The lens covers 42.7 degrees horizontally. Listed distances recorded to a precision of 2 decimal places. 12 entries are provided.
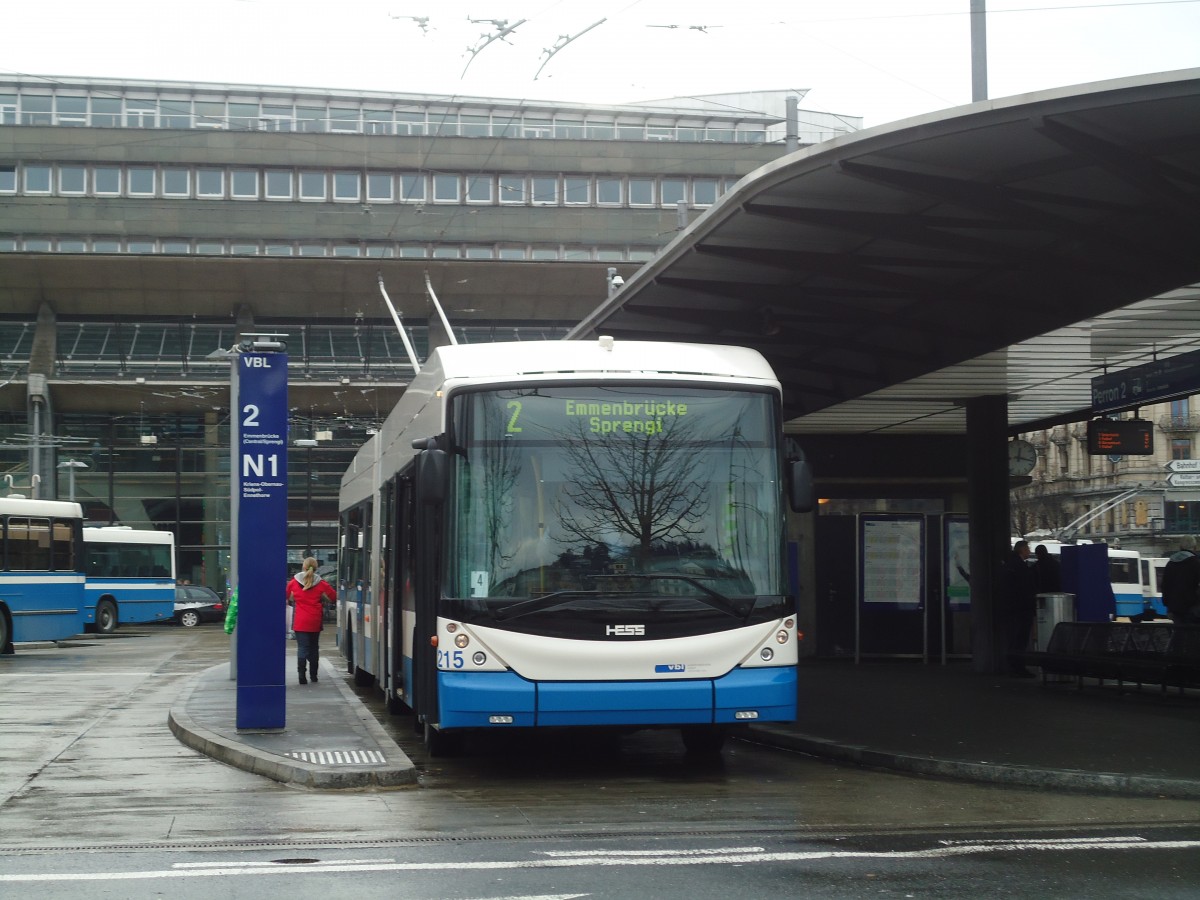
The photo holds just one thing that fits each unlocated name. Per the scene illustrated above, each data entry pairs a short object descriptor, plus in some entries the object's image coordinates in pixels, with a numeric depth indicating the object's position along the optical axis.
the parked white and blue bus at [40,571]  30.22
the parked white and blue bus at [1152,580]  47.72
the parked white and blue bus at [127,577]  44.41
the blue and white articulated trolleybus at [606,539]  11.15
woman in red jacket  20.47
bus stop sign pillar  13.52
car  51.12
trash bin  21.52
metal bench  17.45
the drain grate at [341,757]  11.78
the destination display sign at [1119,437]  19.91
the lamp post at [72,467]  51.59
